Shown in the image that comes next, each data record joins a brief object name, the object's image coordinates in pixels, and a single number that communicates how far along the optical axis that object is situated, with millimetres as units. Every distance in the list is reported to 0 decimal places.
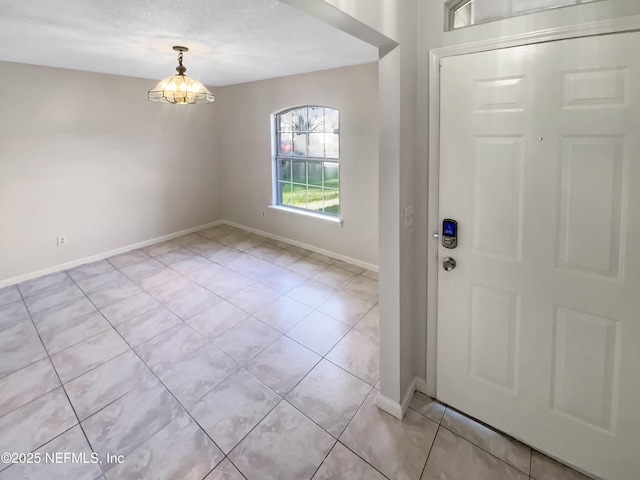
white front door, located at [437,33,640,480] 1318
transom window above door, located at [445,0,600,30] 1416
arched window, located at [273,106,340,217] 4430
